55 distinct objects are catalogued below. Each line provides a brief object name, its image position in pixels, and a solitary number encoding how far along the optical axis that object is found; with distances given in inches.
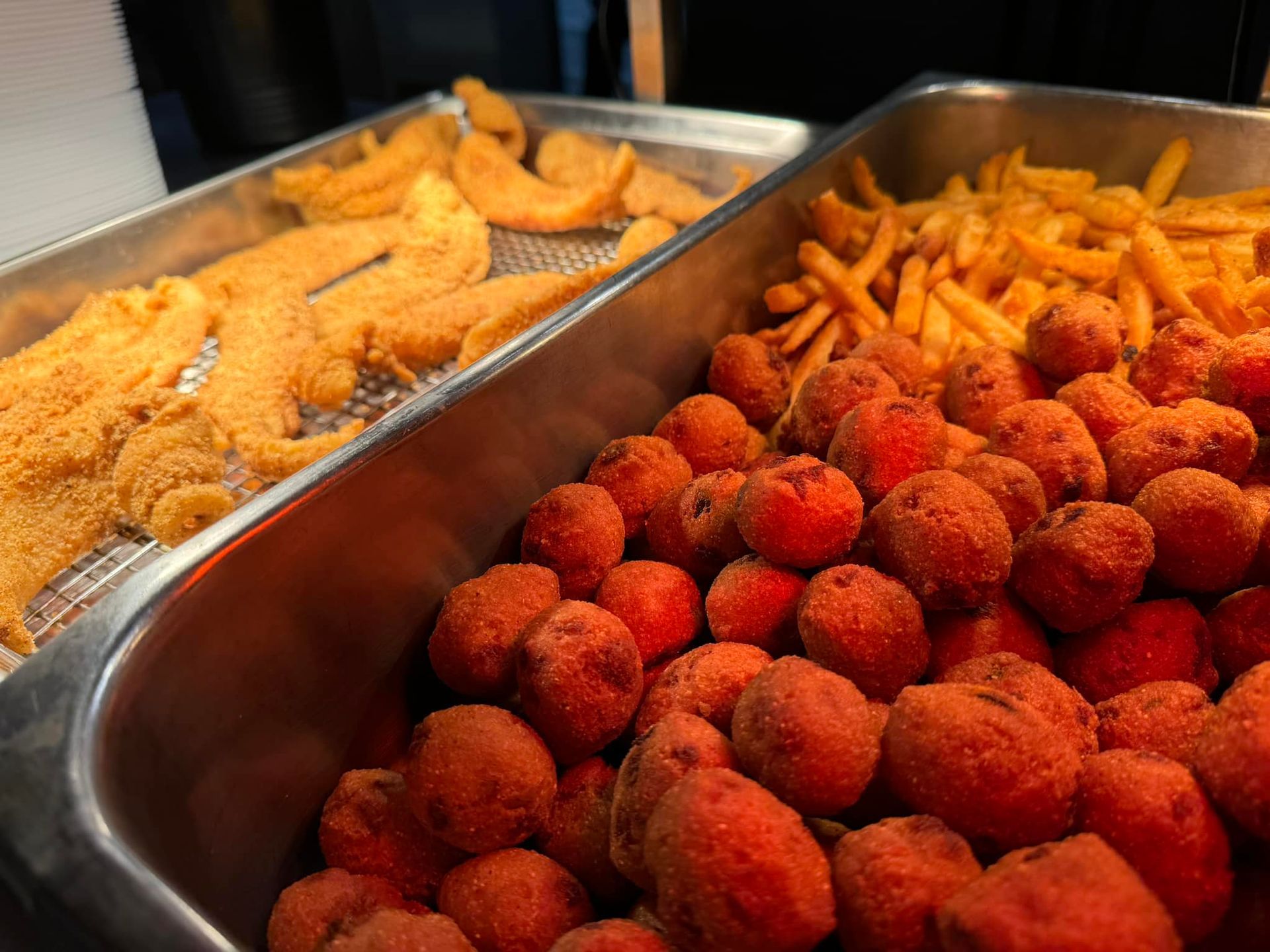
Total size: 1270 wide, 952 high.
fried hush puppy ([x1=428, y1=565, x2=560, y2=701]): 11.7
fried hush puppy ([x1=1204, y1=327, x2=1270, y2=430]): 12.8
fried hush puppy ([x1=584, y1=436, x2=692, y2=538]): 14.3
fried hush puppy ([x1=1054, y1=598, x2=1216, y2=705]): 10.9
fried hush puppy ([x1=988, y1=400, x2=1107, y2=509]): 12.6
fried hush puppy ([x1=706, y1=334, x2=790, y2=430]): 17.1
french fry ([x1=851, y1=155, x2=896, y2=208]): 21.9
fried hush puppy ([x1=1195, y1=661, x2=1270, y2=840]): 8.1
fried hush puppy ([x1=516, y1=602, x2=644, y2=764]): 10.6
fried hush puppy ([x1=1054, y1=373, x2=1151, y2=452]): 13.6
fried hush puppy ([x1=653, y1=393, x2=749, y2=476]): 15.5
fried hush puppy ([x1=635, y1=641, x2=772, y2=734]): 10.5
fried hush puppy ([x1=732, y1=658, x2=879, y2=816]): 8.7
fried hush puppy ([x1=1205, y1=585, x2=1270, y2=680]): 10.9
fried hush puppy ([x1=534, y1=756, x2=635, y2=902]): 10.2
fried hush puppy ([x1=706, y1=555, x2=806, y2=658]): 11.6
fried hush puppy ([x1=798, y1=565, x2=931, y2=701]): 10.3
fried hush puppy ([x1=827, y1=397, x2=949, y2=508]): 12.7
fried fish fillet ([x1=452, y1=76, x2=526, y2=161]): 28.7
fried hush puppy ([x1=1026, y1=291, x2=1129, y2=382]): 14.7
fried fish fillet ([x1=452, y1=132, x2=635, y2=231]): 25.1
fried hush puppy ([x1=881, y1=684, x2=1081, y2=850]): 8.4
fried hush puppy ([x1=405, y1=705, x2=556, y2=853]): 9.8
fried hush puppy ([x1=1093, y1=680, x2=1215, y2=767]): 9.5
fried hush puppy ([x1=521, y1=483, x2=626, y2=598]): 13.1
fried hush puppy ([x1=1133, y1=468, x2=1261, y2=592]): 10.9
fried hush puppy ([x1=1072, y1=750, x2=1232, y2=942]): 8.1
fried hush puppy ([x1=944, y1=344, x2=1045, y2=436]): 15.2
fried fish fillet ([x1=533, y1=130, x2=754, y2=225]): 25.6
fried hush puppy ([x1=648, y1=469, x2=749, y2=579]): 12.8
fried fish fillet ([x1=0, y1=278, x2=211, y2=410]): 19.0
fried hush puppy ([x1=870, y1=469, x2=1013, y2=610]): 10.6
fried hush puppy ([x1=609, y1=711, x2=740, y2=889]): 9.1
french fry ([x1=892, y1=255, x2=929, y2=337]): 18.1
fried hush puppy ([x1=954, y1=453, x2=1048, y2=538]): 12.0
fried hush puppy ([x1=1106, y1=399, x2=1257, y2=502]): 12.1
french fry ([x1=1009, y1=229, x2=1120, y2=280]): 18.3
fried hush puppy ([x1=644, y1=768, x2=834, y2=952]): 7.8
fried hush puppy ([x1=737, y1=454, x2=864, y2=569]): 11.4
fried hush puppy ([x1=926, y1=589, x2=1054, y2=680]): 11.0
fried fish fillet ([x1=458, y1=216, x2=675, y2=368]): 19.3
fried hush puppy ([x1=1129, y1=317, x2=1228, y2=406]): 14.3
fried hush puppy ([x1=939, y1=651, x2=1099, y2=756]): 9.5
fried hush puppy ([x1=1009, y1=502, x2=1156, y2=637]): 10.6
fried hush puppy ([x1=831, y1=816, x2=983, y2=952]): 7.8
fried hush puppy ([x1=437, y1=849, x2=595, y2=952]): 9.4
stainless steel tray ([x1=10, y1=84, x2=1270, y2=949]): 8.2
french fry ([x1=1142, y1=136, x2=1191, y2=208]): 20.9
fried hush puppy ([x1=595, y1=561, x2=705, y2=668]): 12.2
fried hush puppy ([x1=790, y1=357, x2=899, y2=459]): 14.4
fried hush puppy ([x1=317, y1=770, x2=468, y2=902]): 10.4
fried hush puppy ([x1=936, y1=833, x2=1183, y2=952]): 6.9
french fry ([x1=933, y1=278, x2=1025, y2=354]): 16.9
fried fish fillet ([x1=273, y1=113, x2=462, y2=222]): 25.4
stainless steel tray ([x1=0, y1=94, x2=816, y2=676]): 16.1
